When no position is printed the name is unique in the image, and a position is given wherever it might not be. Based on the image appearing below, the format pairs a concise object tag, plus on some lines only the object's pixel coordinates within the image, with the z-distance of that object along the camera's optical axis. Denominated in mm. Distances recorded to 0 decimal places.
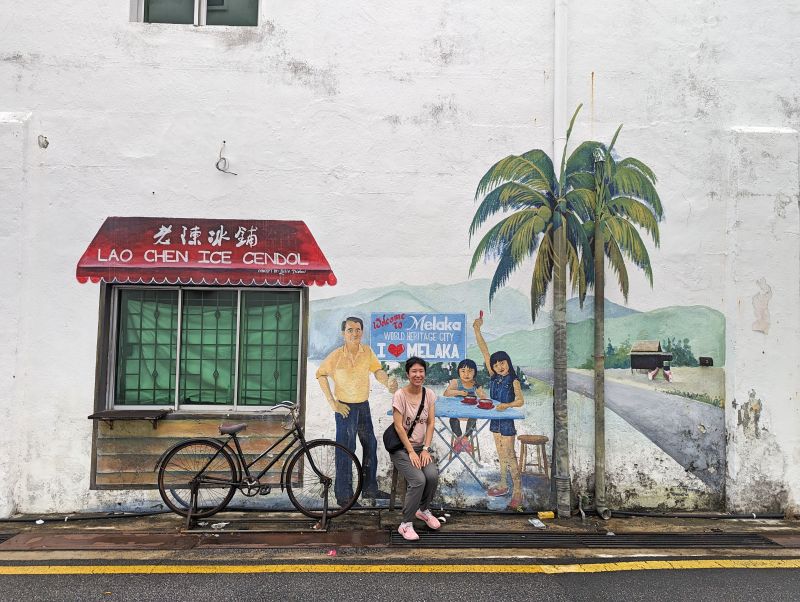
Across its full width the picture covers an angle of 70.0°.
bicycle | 5867
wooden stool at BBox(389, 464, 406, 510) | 5887
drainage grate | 5359
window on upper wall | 6551
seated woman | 5500
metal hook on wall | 6262
